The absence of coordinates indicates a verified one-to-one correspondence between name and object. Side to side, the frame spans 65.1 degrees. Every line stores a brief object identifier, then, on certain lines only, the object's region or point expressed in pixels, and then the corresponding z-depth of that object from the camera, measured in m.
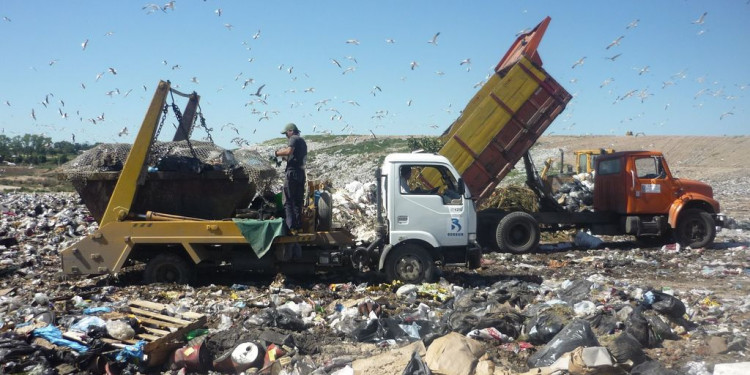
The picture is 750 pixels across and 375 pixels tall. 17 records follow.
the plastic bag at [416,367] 4.34
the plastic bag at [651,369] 4.30
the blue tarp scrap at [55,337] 4.95
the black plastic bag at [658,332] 5.35
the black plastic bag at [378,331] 5.70
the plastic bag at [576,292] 6.96
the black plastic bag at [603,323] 5.49
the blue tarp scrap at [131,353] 4.95
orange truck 10.97
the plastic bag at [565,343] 4.86
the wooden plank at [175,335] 4.96
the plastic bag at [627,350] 4.69
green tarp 7.63
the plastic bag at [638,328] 5.32
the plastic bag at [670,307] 5.93
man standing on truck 7.57
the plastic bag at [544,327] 5.37
